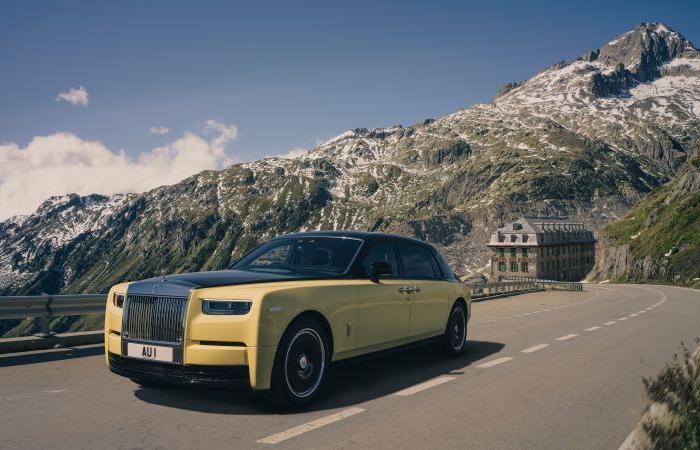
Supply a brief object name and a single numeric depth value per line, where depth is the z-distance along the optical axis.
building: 110.75
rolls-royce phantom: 5.43
